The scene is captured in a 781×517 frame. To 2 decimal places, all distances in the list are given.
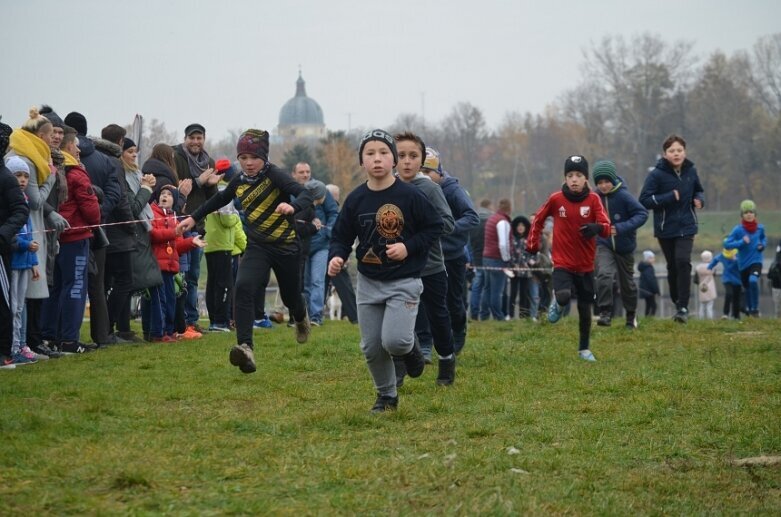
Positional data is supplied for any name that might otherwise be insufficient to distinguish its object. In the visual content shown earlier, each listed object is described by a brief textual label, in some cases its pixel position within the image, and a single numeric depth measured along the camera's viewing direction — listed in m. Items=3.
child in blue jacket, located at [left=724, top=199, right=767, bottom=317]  21.62
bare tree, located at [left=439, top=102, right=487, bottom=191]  129.38
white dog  25.92
